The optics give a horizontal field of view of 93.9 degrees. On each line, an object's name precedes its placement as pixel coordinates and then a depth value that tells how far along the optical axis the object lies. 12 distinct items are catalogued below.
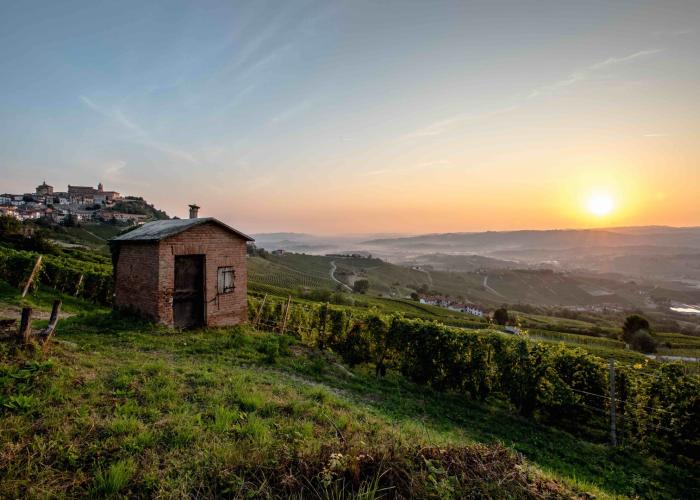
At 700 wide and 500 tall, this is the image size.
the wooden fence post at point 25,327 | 6.43
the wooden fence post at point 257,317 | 17.03
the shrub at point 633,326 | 52.71
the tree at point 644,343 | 47.75
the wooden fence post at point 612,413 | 8.44
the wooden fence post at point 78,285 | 20.85
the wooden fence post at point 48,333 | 6.90
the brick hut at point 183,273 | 13.61
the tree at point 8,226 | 37.47
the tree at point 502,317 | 70.18
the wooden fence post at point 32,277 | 17.36
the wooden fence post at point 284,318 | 16.17
